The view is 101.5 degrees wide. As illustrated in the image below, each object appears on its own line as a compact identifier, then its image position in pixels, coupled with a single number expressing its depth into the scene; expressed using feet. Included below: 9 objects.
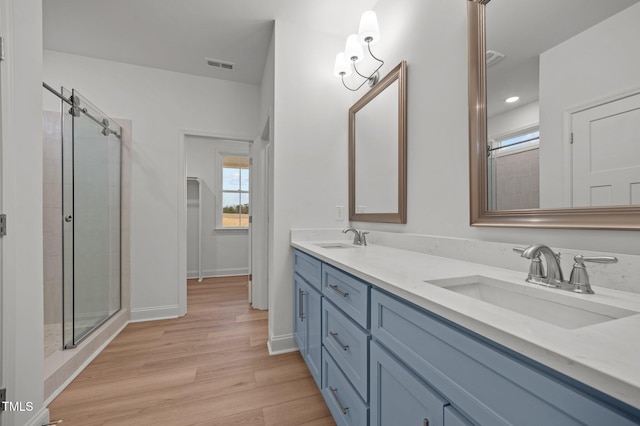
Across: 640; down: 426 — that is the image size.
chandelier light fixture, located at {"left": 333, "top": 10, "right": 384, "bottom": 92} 5.44
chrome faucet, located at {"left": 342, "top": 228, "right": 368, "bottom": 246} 6.38
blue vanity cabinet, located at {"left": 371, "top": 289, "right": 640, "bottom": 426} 1.25
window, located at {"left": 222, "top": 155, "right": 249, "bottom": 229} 15.10
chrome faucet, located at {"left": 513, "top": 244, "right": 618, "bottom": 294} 2.37
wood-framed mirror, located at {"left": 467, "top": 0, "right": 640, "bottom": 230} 2.46
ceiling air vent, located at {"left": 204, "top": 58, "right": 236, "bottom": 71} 8.83
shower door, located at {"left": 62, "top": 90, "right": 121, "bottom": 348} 6.18
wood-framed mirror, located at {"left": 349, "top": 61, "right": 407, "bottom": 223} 5.57
